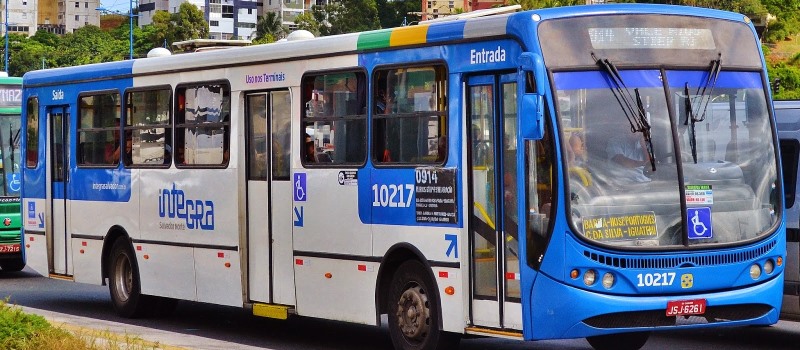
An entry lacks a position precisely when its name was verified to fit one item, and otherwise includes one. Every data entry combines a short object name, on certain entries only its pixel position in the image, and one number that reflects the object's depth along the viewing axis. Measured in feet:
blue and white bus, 35.50
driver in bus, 35.65
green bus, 74.54
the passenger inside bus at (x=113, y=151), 56.70
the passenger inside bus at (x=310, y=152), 44.86
